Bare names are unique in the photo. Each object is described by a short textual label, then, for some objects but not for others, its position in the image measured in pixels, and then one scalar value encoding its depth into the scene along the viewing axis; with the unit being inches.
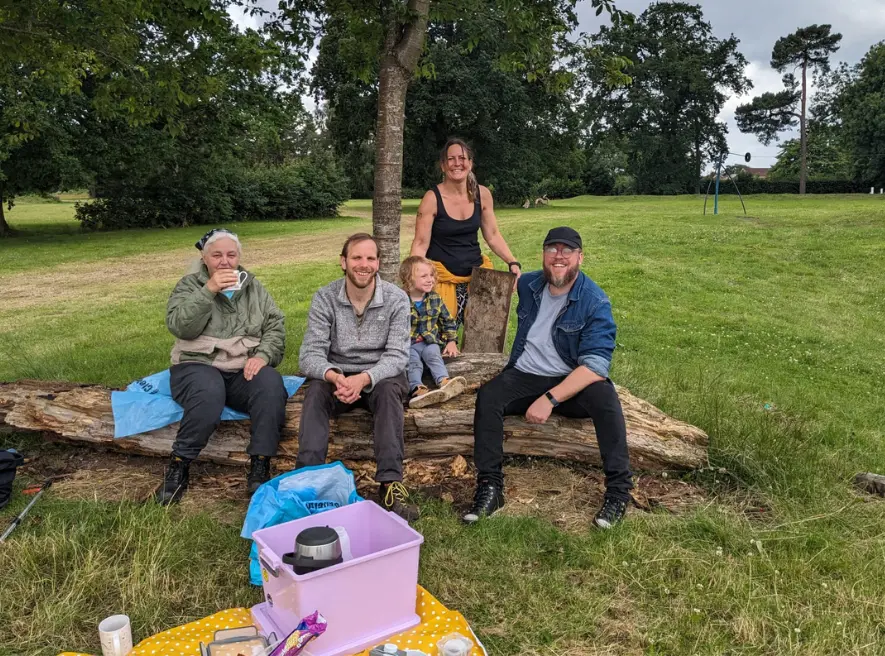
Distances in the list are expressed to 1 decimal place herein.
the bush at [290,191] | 1272.1
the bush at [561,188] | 2068.2
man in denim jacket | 153.7
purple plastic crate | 104.2
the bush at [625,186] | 2128.4
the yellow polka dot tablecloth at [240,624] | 105.7
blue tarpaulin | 165.2
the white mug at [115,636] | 103.3
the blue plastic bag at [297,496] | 131.3
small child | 187.3
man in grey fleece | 150.5
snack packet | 96.2
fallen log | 172.7
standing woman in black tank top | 199.8
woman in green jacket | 157.8
